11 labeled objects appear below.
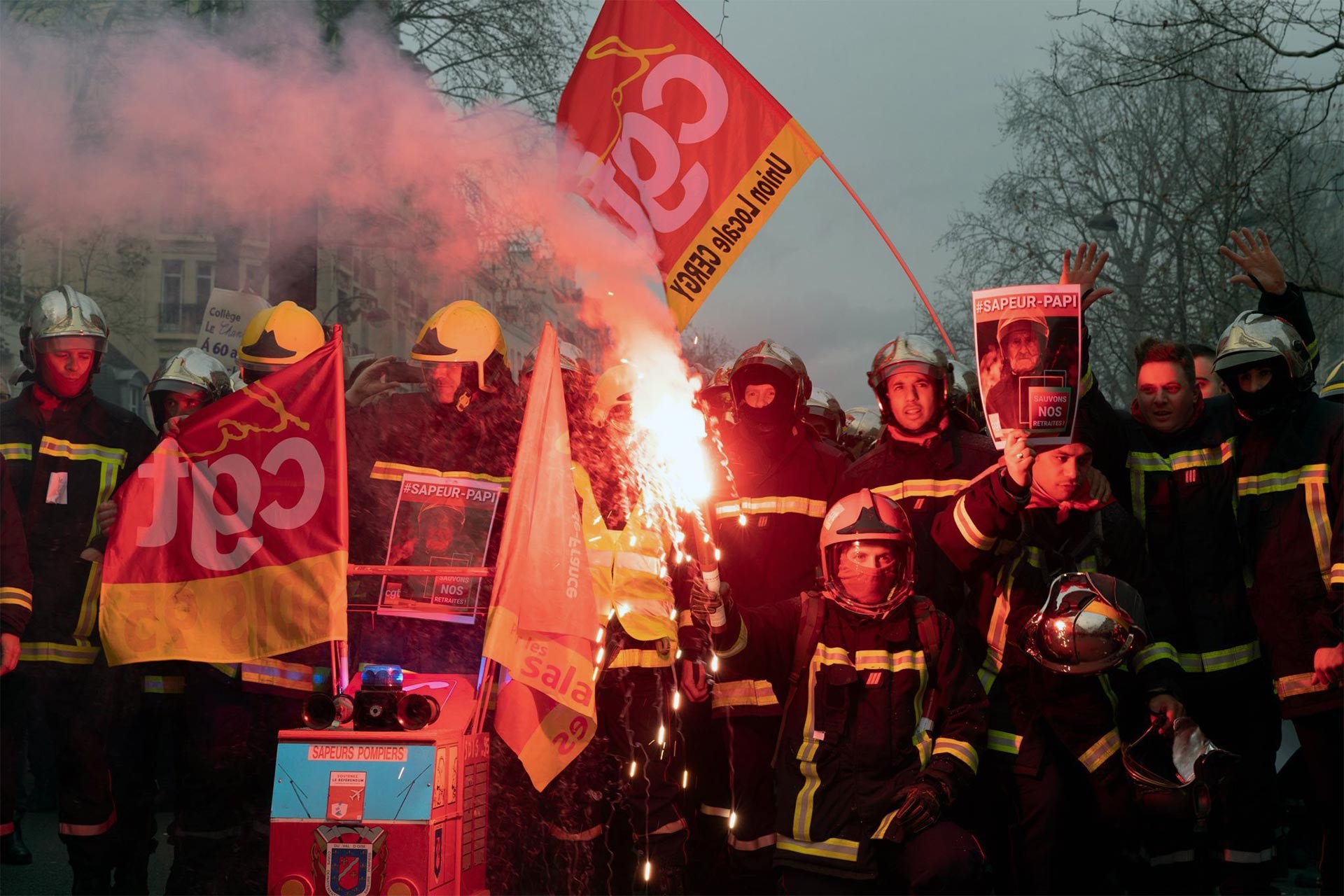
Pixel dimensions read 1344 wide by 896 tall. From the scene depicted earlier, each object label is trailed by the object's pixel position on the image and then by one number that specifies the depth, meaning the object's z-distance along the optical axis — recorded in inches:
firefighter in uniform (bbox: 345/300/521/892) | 233.1
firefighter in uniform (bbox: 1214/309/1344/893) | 215.6
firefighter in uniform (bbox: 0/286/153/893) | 251.8
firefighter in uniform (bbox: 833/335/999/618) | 241.8
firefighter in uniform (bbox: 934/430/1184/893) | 213.3
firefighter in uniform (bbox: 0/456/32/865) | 249.1
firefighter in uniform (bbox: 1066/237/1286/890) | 219.0
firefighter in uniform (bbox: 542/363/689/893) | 237.8
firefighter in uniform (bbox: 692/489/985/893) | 198.1
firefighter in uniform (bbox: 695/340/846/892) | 239.0
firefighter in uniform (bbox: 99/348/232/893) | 254.7
